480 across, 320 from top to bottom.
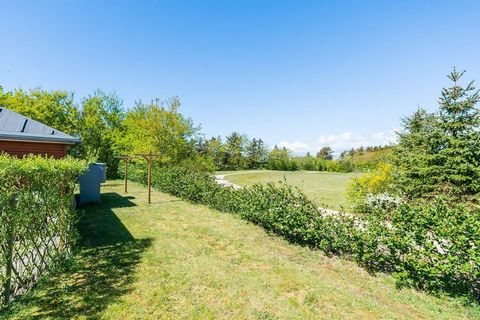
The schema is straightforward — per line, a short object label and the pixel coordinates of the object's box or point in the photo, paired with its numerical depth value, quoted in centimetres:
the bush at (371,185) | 1095
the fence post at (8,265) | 351
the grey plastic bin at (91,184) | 1109
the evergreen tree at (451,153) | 839
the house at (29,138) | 913
